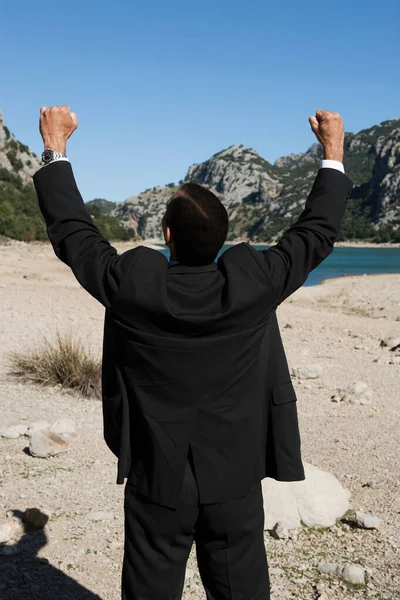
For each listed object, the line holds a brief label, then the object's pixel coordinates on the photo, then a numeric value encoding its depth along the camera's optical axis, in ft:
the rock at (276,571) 12.19
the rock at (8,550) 12.25
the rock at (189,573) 11.86
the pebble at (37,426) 19.02
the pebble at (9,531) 12.62
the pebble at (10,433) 18.94
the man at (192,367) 6.44
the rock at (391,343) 40.16
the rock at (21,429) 19.29
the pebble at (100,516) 13.99
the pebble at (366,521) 13.97
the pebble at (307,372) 30.63
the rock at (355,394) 26.30
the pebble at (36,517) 13.34
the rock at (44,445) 17.46
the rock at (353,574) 11.71
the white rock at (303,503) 14.12
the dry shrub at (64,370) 25.11
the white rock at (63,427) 19.72
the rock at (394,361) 34.74
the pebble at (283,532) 13.53
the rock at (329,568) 12.12
